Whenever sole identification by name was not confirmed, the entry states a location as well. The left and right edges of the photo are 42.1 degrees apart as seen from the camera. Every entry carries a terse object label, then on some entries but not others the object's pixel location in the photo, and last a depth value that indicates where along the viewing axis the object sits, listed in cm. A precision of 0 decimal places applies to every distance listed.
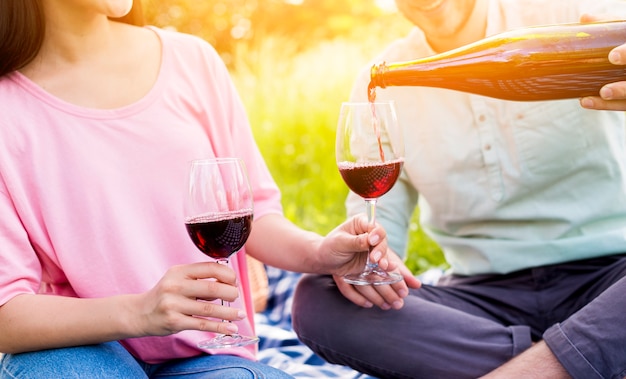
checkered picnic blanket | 269
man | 231
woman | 184
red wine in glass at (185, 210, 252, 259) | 173
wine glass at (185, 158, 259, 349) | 174
